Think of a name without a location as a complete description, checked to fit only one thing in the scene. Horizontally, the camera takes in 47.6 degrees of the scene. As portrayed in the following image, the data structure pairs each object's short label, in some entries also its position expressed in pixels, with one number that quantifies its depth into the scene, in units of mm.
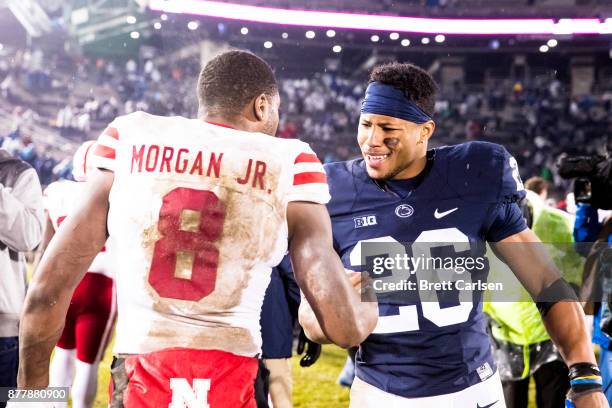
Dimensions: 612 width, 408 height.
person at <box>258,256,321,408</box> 3154
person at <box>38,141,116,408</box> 4109
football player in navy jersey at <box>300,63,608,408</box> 2424
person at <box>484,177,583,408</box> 4383
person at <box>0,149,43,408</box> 2977
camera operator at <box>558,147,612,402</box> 3521
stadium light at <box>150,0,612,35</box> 26219
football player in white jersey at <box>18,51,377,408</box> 1748
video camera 3688
